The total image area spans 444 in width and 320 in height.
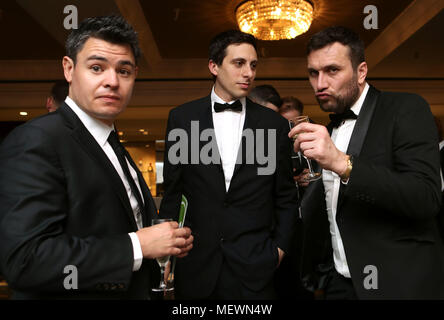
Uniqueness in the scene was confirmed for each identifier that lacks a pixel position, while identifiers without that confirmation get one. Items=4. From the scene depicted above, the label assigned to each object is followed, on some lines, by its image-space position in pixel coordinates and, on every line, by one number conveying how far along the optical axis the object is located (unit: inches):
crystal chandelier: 169.6
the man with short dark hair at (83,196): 37.8
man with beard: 52.6
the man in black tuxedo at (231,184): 74.8
